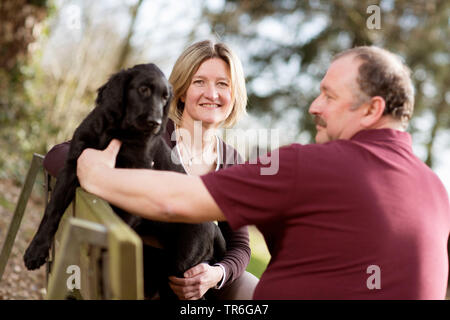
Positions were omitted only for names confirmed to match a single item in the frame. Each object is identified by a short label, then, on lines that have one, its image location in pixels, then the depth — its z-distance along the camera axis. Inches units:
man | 60.0
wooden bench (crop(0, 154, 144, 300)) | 45.0
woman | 106.6
